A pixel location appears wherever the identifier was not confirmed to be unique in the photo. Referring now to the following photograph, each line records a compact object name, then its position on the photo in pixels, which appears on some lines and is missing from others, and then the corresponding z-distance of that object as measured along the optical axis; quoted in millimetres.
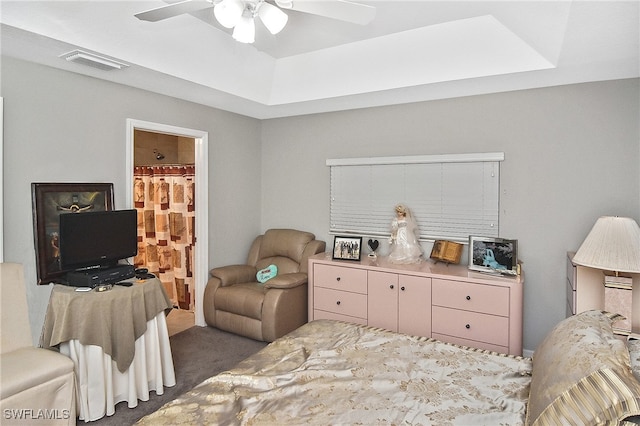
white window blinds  3553
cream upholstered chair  1953
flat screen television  2604
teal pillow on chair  4223
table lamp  2332
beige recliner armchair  3645
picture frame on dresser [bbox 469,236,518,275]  3109
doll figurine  3678
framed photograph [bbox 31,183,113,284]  2703
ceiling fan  1779
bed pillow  1156
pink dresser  2969
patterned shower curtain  4410
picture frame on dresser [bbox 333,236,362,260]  3844
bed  1232
